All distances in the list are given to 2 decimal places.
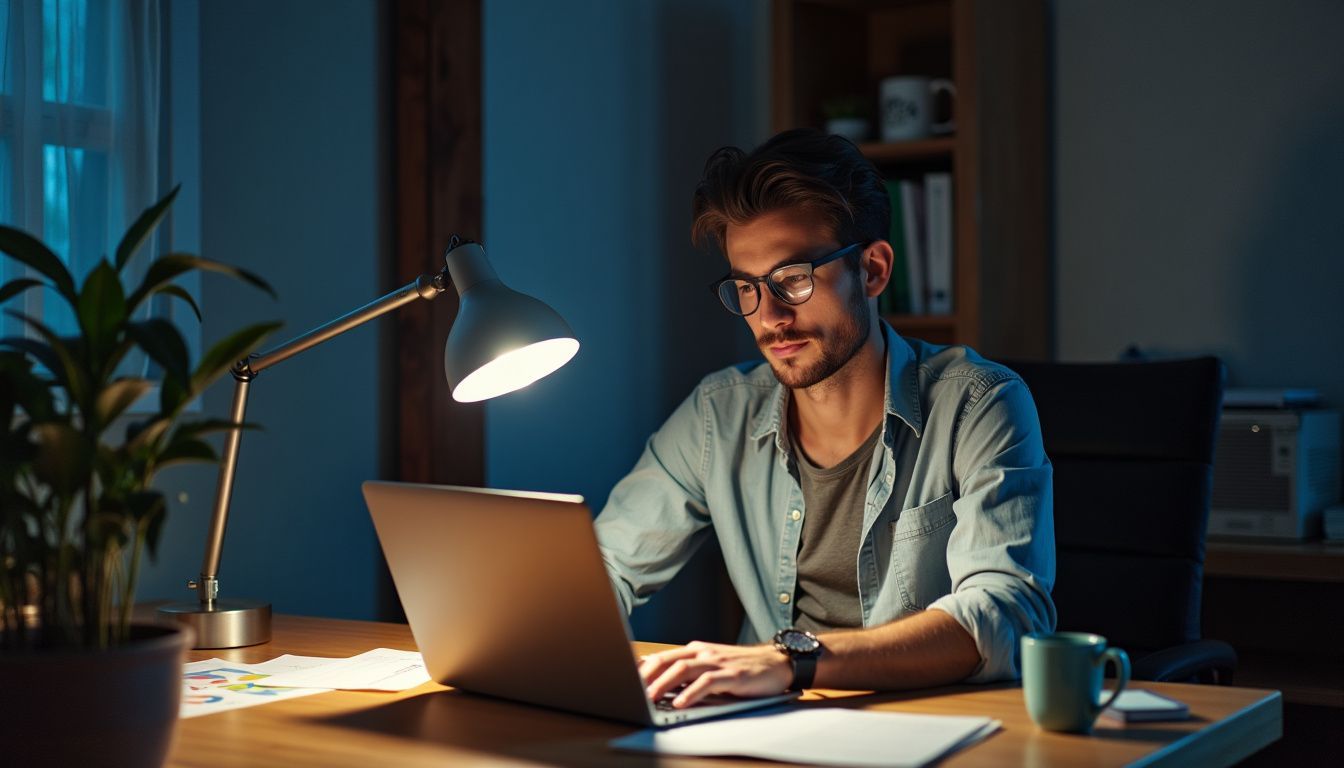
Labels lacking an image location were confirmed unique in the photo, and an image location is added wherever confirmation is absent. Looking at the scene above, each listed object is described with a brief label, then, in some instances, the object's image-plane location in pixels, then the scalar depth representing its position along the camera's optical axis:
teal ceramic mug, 1.16
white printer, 2.66
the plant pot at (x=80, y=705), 0.97
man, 1.76
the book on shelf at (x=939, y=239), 3.04
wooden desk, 1.12
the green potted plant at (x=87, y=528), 0.97
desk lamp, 1.41
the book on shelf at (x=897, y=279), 3.10
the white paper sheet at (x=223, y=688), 1.35
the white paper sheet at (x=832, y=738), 1.08
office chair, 1.93
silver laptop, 1.18
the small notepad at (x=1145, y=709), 1.20
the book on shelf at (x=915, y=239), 3.07
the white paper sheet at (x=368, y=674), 1.43
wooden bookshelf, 2.96
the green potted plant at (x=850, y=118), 3.17
